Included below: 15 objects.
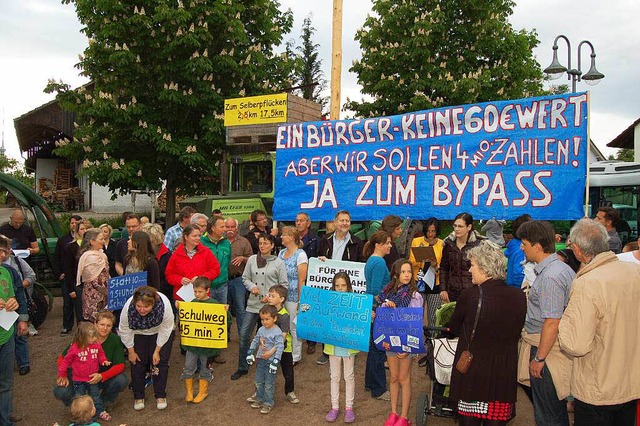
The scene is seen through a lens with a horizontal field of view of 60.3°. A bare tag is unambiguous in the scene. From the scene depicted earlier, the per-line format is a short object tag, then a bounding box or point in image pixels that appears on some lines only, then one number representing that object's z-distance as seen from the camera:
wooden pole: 10.70
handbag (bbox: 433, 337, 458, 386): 4.59
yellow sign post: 10.52
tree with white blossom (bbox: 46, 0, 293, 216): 16.03
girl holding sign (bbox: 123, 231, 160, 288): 6.33
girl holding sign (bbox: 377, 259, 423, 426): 4.98
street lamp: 13.55
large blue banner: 6.86
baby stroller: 4.60
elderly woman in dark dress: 3.78
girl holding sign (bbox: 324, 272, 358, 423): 5.31
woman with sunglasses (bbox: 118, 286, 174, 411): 5.61
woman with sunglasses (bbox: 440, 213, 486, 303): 5.96
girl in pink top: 5.32
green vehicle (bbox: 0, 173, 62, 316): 9.73
